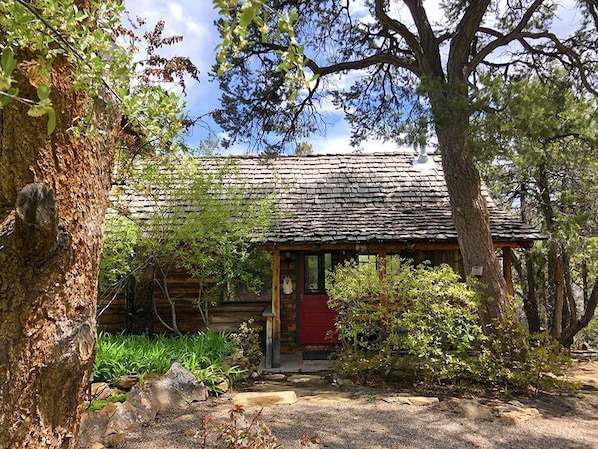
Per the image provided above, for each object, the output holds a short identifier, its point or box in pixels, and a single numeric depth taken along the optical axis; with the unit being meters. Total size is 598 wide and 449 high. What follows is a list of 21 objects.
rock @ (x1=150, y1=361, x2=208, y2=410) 5.28
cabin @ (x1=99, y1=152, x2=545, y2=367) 9.22
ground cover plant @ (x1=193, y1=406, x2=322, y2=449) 2.73
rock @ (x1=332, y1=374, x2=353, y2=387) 6.94
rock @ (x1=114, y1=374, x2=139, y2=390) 6.03
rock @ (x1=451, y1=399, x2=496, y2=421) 5.34
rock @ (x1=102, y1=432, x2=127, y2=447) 4.08
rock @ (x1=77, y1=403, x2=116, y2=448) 4.05
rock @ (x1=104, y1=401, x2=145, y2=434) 4.37
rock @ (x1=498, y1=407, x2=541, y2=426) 5.20
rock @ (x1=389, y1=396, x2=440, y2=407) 5.77
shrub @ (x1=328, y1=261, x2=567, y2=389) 6.50
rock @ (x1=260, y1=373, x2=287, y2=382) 7.64
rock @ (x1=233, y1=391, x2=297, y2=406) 5.64
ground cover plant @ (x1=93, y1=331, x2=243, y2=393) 6.28
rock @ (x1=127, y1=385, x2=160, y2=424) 4.79
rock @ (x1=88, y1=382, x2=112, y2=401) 5.56
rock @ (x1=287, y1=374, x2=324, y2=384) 7.45
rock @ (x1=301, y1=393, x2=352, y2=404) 5.82
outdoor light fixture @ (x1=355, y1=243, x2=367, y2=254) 9.36
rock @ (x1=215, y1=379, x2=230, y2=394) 6.18
